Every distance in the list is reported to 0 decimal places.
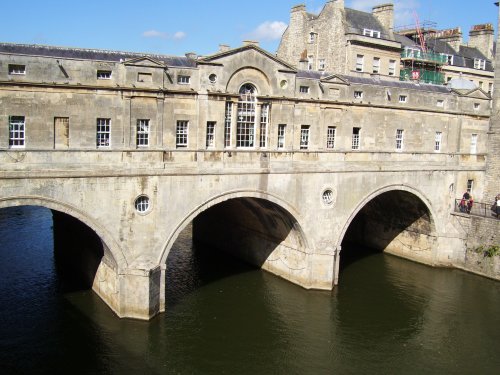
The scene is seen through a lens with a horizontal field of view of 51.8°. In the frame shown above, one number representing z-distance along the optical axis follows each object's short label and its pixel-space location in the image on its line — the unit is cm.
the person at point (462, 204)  3209
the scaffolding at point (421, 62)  4184
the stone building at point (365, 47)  3853
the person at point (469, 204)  3193
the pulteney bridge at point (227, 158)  1970
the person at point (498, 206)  3085
